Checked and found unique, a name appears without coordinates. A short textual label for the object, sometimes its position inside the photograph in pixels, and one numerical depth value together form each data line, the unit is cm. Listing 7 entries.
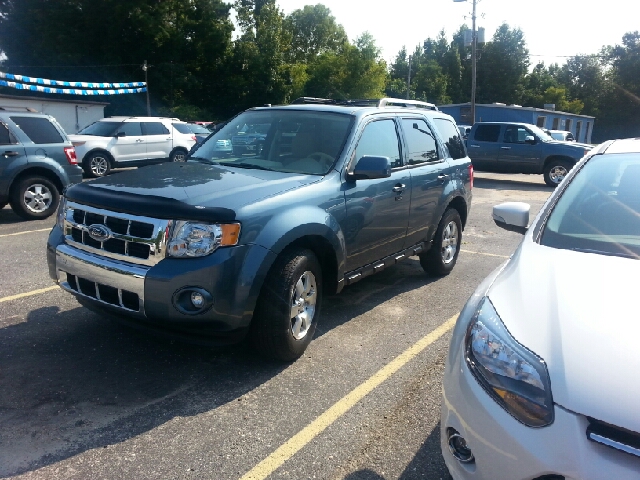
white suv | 1602
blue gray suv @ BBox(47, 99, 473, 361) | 344
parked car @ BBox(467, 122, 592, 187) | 1744
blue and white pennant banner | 2155
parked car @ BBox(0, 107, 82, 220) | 890
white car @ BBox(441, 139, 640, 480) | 191
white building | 2219
